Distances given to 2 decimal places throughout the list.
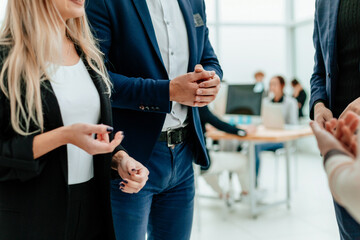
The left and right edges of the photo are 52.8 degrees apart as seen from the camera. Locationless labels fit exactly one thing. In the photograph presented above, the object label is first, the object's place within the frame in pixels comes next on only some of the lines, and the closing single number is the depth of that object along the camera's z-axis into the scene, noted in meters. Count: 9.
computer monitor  4.36
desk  3.68
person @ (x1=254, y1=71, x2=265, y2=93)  7.59
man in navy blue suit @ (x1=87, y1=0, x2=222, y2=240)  1.28
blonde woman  0.92
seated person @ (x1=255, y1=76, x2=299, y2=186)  4.51
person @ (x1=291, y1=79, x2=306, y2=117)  7.16
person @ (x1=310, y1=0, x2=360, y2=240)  1.32
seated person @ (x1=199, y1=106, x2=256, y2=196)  3.62
